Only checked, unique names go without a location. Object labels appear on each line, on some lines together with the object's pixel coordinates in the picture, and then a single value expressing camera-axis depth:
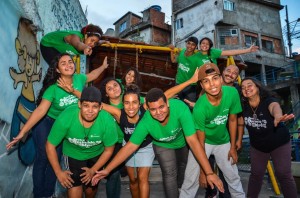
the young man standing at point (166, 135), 2.93
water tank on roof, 31.86
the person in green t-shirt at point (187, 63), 5.09
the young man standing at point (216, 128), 3.28
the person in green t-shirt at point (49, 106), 3.08
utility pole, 30.77
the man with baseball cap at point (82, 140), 2.89
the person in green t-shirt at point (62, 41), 4.03
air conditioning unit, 26.66
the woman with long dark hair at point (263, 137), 3.42
